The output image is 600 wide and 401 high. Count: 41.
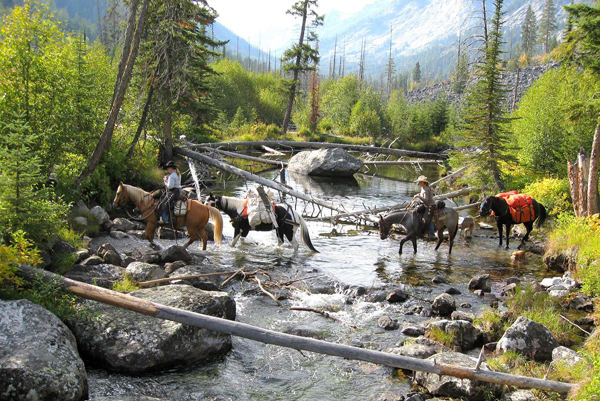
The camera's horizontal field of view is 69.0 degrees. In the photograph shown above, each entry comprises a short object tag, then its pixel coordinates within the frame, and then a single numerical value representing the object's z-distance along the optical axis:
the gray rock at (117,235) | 14.56
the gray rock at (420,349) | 7.49
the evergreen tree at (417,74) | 164.12
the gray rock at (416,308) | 9.88
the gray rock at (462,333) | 8.23
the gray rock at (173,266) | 10.72
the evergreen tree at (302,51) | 40.50
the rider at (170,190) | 13.38
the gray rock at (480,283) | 11.47
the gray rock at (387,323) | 9.07
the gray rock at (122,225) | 15.27
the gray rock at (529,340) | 7.60
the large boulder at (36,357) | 5.36
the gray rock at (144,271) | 9.78
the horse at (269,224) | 14.16
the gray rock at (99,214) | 14.97
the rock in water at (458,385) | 6.44
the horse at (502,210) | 15.99
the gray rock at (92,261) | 10.29
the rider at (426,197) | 14.85
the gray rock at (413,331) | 8.70
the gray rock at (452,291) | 11.17
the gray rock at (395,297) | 10.53
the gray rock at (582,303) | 9.90
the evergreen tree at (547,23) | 109.00
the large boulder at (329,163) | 31.31
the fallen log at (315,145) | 28.09
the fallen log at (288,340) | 5.93
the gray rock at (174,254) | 11.68
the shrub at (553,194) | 17.97
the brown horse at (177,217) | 13.62
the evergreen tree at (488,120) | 21.56
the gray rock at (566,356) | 6.93
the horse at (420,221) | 14.93
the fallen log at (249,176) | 17.55
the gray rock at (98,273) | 9.35
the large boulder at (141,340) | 6.81
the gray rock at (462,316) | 9.18
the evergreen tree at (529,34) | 118.94
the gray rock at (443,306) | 9.77
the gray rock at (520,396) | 6.22
